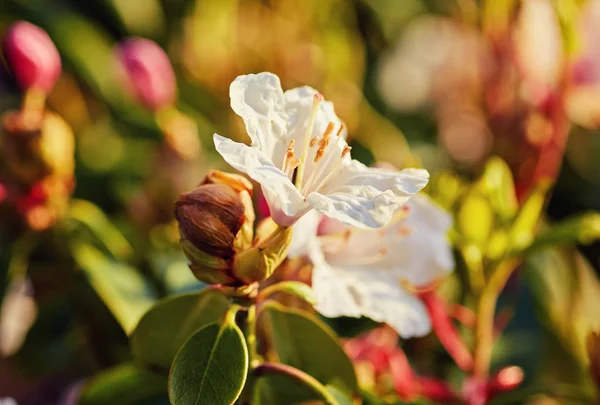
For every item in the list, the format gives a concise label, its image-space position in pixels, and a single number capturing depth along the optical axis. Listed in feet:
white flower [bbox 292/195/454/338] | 1.22
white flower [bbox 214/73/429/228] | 1.11
